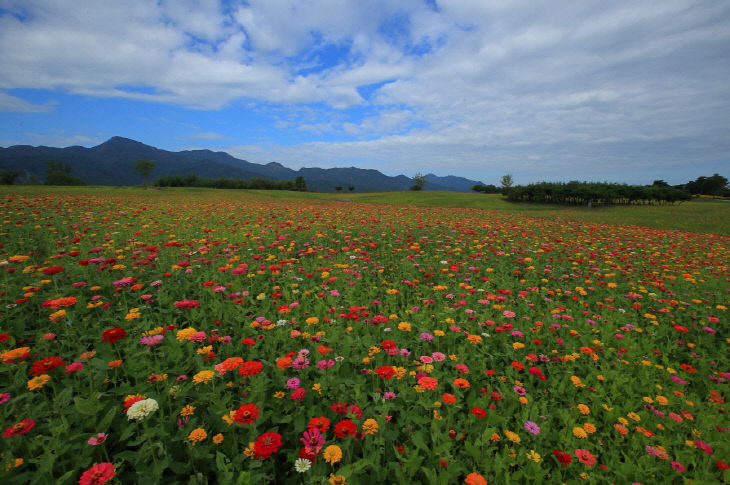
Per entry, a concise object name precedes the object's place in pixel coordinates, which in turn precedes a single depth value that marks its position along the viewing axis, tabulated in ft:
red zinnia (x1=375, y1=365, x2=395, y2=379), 7.41
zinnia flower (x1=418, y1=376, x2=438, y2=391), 7.08
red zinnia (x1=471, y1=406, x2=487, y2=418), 7.22
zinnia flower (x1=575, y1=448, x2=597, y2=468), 6.68
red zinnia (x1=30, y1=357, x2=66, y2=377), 6.38
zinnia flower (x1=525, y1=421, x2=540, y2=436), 7.32
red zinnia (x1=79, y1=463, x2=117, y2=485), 4.80
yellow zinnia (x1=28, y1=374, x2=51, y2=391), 6.54
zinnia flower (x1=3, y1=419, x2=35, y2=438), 5.29
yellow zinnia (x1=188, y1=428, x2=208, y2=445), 5.95
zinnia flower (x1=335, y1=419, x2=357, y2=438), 5.76
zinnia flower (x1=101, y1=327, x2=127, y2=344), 7.27
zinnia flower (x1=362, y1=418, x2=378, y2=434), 6.39
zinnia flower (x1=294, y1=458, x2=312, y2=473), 5.45
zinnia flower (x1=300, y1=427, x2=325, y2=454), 5.72
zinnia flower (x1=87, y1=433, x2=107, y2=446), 5.63
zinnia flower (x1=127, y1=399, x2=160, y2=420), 5.85
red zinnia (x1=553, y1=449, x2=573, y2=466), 6.47
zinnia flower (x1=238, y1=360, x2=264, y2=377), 7.04
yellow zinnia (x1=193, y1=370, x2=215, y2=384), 7.17
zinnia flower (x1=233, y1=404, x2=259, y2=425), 5.85
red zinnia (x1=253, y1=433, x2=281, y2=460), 5.37
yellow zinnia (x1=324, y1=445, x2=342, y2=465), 5.57
